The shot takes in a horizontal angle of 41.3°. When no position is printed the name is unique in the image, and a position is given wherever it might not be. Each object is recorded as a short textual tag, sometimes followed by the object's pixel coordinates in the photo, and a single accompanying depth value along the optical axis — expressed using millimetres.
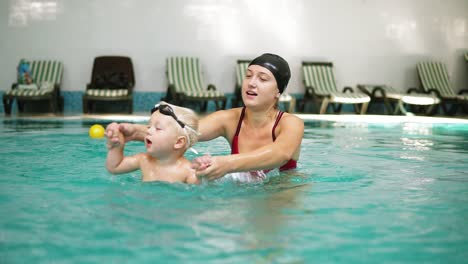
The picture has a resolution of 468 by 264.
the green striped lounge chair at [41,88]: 10375
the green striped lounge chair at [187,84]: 10945
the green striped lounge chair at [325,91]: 11625
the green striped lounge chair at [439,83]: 12406
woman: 3302
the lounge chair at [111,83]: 10562
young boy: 3455
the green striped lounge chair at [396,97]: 11750
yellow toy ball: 3328
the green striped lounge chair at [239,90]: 11445
